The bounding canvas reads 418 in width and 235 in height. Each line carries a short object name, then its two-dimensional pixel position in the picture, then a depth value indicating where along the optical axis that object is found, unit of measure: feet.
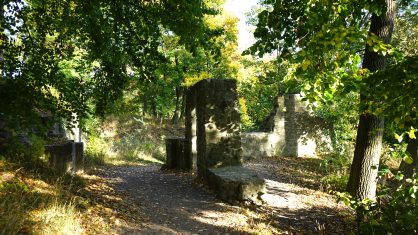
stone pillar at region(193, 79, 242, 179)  28.19
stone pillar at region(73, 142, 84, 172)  31.81
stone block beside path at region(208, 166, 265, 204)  23.38
